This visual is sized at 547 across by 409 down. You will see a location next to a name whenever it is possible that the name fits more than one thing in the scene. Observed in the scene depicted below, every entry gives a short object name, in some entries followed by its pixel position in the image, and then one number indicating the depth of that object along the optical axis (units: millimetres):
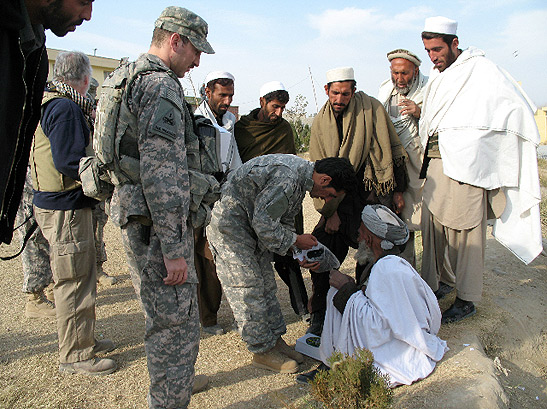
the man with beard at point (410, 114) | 4266
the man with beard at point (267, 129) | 4277
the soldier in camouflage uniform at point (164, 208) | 2168
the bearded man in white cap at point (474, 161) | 3539
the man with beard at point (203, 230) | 3922
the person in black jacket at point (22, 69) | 1170
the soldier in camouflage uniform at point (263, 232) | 3043
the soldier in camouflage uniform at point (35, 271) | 4098
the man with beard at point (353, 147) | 3962
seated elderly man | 2875
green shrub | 2238
